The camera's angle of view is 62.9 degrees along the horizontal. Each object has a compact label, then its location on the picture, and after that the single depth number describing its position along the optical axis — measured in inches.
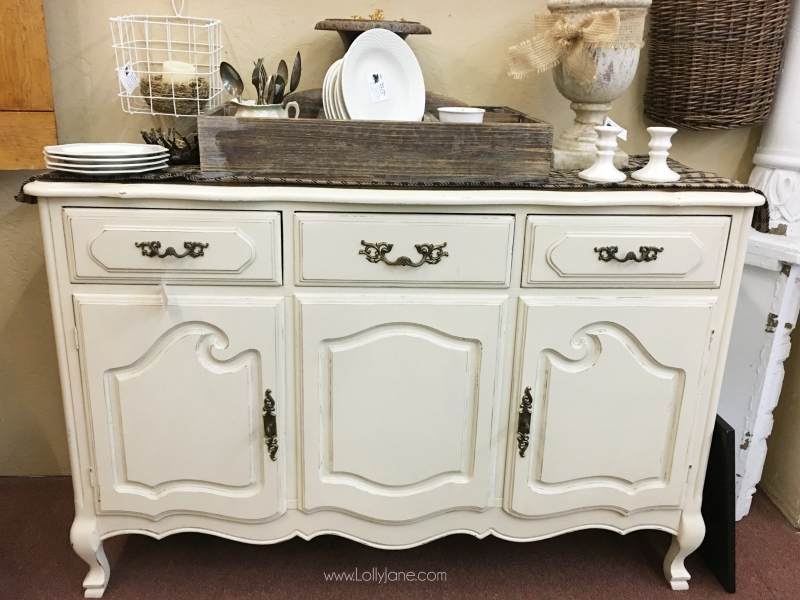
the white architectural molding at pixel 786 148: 62.2
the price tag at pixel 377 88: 55.7
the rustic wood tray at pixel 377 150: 47.8
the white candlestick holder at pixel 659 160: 50.4
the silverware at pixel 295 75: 55.4
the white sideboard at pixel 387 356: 48.4
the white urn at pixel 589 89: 52.8
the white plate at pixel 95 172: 47.1
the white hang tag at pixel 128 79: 56.4
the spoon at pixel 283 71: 58.0
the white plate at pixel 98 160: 46.9
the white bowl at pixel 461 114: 53.6
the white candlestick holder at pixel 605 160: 49.8
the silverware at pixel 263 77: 55.5
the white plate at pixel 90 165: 47.1
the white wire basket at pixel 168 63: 57.7
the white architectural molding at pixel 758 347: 62.8
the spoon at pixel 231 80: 56.9
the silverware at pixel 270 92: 54.1
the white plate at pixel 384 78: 54.2
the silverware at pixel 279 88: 54.4
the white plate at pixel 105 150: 47.0
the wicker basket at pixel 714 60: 58.5
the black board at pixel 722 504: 59.1
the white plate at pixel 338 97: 53.7
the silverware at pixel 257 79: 55.2
